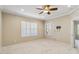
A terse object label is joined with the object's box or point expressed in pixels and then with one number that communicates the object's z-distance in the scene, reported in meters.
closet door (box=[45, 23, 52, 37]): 3.08
